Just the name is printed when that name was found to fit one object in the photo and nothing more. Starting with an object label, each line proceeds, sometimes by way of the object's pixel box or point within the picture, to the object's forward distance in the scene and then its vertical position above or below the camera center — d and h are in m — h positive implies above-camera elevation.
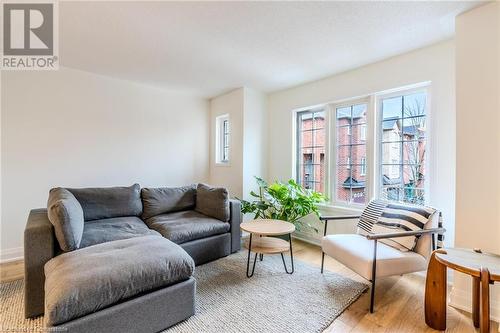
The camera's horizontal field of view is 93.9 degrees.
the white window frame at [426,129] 2.47 +0.40
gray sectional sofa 1.36 -0.71
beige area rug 1.69 -1.15
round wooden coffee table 2.36 -0.68
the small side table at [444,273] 1.50 -0.79
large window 2.65 +0.22
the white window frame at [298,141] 3.41 +0.38
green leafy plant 3.12 -0.53
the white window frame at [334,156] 3.12 +0.13
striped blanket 2.12 -0.53
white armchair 1.90 -0.77
